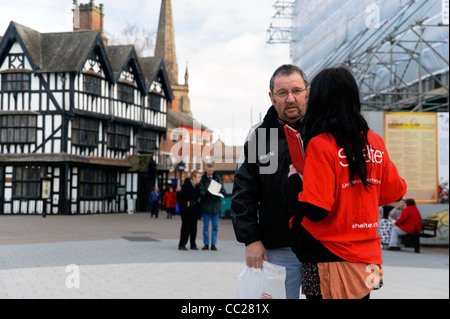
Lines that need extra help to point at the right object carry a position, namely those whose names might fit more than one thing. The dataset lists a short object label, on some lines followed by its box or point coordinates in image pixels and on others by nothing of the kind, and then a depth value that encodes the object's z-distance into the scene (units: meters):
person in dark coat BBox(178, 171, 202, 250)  13.33
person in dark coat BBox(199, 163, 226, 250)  13.15
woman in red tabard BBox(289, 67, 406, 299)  2.29
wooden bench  14.62
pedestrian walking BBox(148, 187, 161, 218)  31.63
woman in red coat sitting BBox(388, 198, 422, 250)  14.66
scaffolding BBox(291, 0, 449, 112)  14.88
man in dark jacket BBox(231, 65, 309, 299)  2.59
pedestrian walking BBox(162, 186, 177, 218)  32.53
